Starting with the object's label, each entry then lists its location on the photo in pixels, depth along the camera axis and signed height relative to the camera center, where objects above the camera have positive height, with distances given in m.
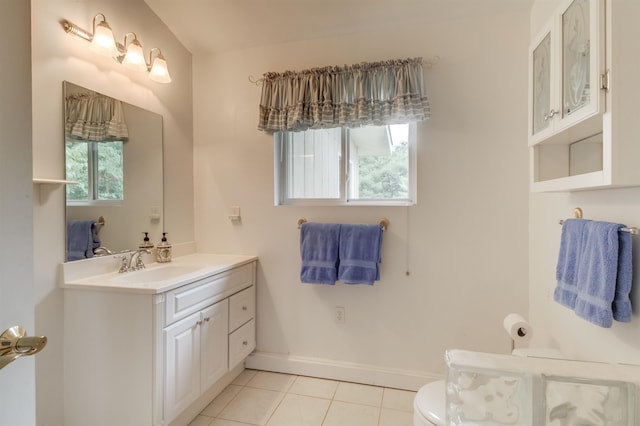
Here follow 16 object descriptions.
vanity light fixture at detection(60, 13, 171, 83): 1.74 +0.96
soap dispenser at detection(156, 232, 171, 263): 2.23 -0.29
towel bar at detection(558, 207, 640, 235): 1.09 -0.06
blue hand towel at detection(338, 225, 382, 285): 2.09 -0.30
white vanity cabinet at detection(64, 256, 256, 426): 1.55 -0.73
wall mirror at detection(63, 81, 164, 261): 1.70 +0.23
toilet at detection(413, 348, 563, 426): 1.28 -0.83
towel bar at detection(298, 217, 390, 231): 2.16 -0.09
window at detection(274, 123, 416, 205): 2.26 +0.34
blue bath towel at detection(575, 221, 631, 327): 1.11 -0.23
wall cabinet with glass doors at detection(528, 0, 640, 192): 0.96 +0.41
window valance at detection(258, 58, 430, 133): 2.03 +0.78
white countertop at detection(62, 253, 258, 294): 1.59 -0.38
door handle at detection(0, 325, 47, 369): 0.59 -0.26
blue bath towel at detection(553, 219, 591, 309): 1.33 -0.23
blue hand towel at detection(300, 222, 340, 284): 2.17 -0.29
